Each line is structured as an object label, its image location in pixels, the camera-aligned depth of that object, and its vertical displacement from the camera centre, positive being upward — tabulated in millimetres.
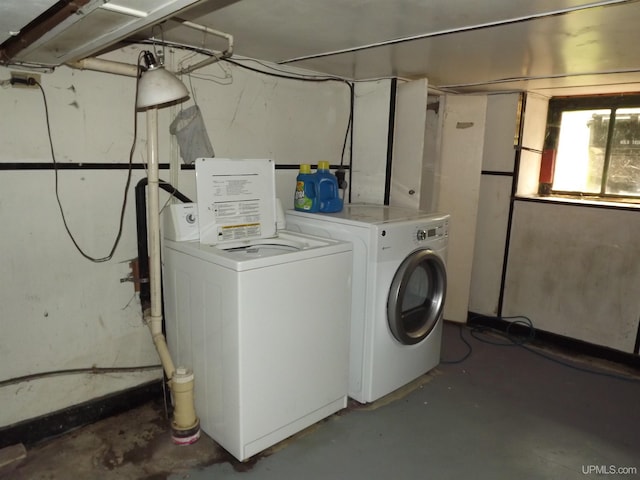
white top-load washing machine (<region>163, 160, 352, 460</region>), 1738 -719
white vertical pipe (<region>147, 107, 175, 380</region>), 1959 -388
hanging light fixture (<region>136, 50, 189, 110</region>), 1544 +239
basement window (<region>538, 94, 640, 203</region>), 3027 +138
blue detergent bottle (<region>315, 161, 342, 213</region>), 2453 -174
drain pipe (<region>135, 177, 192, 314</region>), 2057 -361
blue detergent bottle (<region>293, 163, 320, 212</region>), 2469 -177
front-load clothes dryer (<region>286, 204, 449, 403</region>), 2158 -664
